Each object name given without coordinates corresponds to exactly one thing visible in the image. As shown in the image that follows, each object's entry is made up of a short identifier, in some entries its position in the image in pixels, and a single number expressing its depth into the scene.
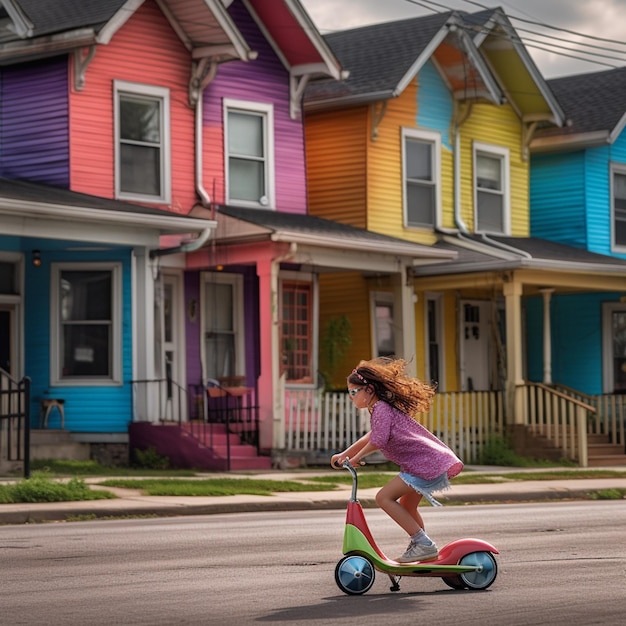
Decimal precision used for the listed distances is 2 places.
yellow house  27.67
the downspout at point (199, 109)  25.02
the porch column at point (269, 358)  23.75
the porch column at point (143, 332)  23.03
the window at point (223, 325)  25.62
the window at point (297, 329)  26.36
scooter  9.18
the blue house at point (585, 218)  31.47
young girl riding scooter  9.34
